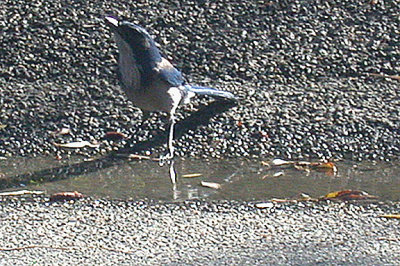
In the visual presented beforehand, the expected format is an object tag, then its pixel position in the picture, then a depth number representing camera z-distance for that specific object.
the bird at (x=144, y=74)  13.66
